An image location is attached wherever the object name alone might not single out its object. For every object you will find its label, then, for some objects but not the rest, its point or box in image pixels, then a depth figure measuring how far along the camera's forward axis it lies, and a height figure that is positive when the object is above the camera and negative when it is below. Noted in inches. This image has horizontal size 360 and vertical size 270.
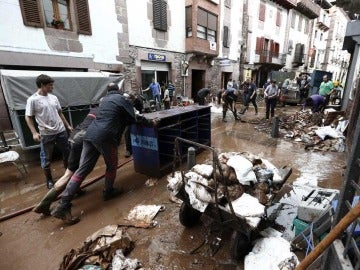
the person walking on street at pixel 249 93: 456.0 -39.7
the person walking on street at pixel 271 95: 374.3 -35.3
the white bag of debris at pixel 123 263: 94.1 -81.9
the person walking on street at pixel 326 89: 422.6 -29.4
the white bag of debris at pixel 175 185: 104.7 -52.8
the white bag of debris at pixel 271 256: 87.3 -76.4
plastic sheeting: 198.2 -8.8
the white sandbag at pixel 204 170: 100.6 -44.9
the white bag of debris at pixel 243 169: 98.9 -43.6
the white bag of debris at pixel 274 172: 111.2 -52.1
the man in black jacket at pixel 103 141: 126.6 -39.3
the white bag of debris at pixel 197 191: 95.5 -52.2
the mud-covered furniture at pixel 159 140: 171.2 -53.0
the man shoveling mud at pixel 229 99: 388.5 -43.6
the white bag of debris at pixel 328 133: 265.6 -73.6
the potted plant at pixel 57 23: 325.4 +82.5
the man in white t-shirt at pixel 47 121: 148.9 -31.0
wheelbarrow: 87.0 -61.6
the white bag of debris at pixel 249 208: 83.2 -54.1
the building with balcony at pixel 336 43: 1314.0 +198.8
